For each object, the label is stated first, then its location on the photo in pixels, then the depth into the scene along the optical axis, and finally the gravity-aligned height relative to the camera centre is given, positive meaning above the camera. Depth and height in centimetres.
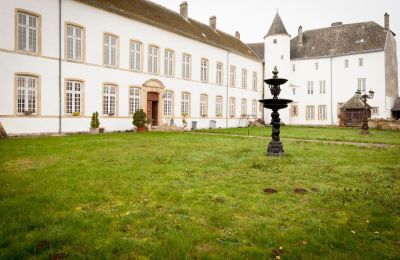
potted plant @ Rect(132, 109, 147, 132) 2056 +48
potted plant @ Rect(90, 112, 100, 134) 1883 +18
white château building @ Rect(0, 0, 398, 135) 1666 +489
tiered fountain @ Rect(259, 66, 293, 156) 1025 +58
